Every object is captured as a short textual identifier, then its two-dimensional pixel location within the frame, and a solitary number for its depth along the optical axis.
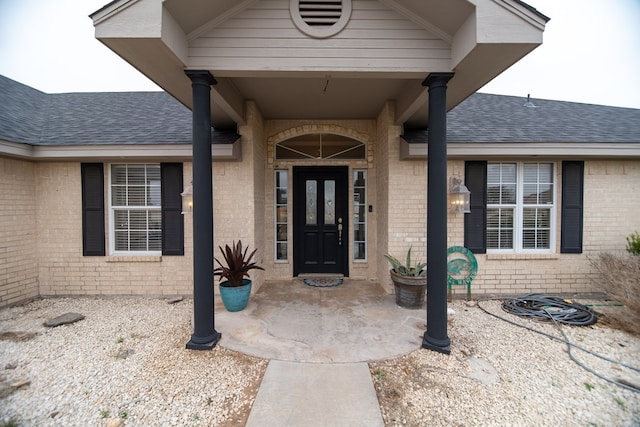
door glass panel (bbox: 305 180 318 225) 5.36
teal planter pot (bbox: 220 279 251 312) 3.63
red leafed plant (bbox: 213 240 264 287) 3.63
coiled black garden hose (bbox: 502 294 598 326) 3.53
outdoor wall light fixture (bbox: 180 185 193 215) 4.14
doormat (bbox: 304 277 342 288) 4.78
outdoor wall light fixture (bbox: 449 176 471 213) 4.27
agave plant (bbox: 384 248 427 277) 3.94
